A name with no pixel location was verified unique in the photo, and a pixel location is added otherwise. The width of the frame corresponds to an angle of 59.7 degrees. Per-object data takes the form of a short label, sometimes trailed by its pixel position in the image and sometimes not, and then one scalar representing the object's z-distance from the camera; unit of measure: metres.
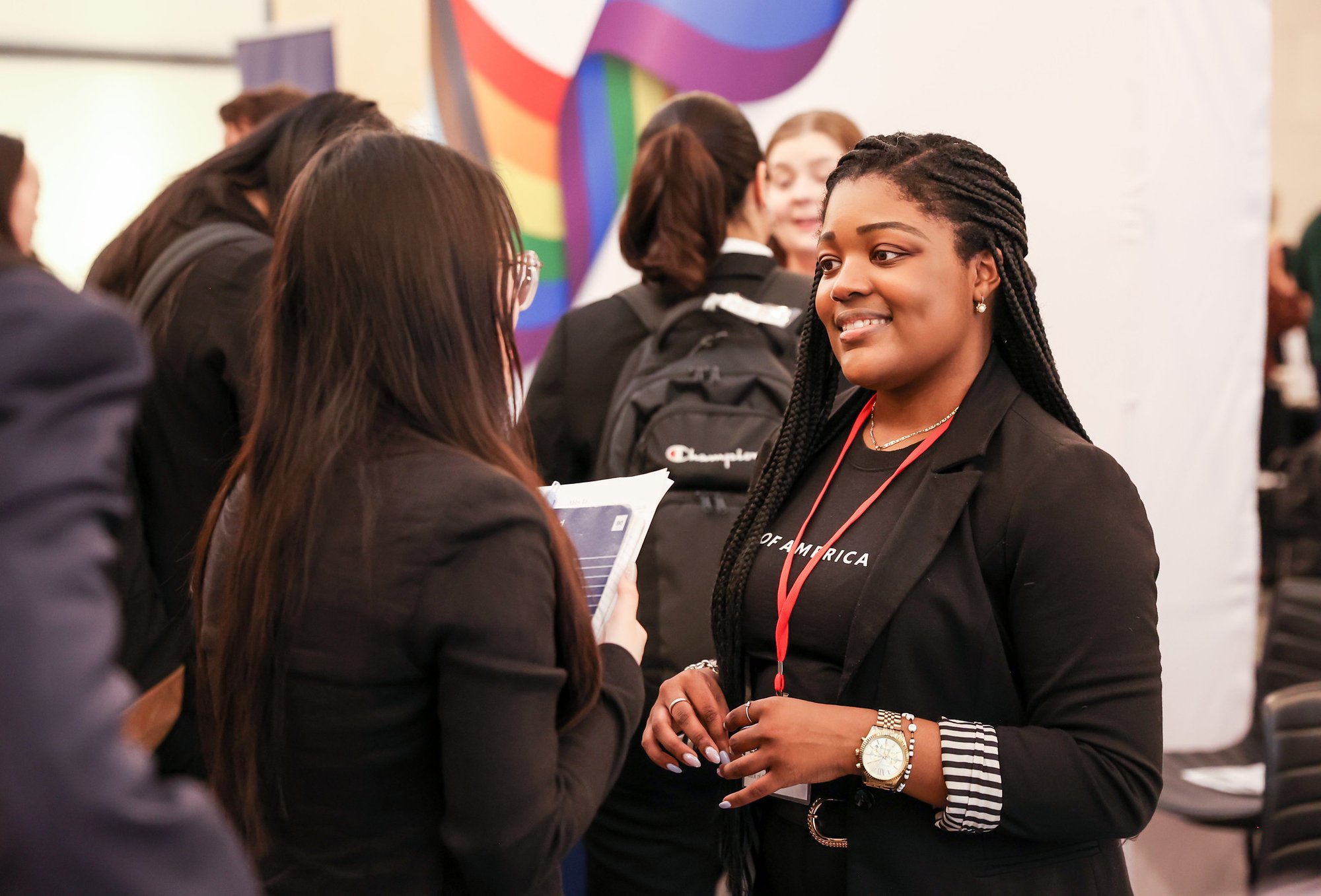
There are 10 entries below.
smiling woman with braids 1.35
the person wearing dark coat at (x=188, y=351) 2.09
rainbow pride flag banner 3.42
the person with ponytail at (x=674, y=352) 2.09
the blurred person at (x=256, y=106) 3.05
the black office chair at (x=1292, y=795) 2.24
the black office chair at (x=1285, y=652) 3.17
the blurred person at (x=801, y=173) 3.13
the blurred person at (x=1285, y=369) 6.45
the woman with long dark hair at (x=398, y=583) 1.11
